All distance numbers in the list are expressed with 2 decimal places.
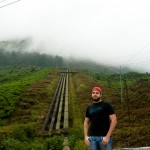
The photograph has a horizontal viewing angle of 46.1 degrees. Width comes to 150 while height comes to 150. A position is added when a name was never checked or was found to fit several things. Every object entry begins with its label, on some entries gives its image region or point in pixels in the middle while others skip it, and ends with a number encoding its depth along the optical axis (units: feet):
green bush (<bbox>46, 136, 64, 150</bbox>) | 28.86
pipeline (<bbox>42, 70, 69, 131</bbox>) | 53.95
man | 13.27
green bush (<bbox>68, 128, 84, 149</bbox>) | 28.99
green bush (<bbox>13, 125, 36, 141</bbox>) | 38.04
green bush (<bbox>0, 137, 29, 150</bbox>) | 29.43
